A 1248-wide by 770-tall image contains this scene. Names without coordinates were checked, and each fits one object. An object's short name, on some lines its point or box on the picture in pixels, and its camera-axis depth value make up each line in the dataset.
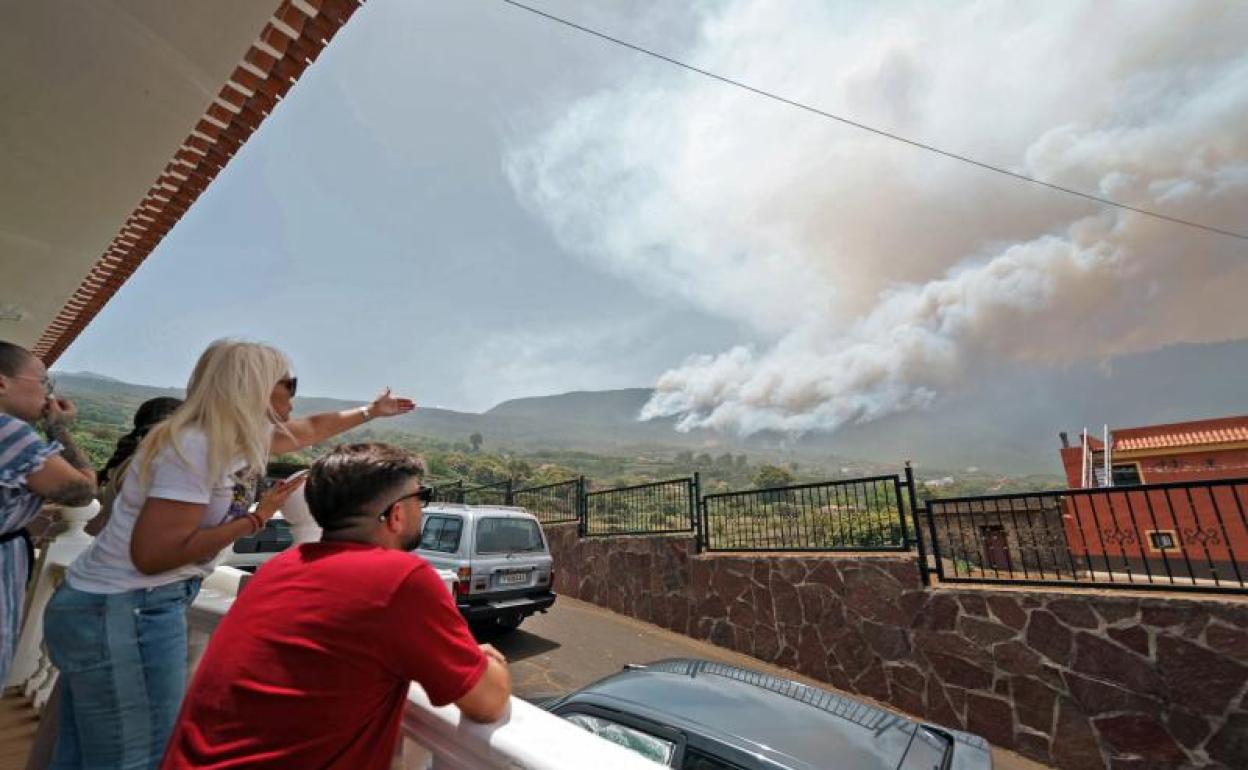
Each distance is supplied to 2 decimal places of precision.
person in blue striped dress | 1.49
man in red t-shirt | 0.98
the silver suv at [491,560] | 6.38
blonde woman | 1.35
